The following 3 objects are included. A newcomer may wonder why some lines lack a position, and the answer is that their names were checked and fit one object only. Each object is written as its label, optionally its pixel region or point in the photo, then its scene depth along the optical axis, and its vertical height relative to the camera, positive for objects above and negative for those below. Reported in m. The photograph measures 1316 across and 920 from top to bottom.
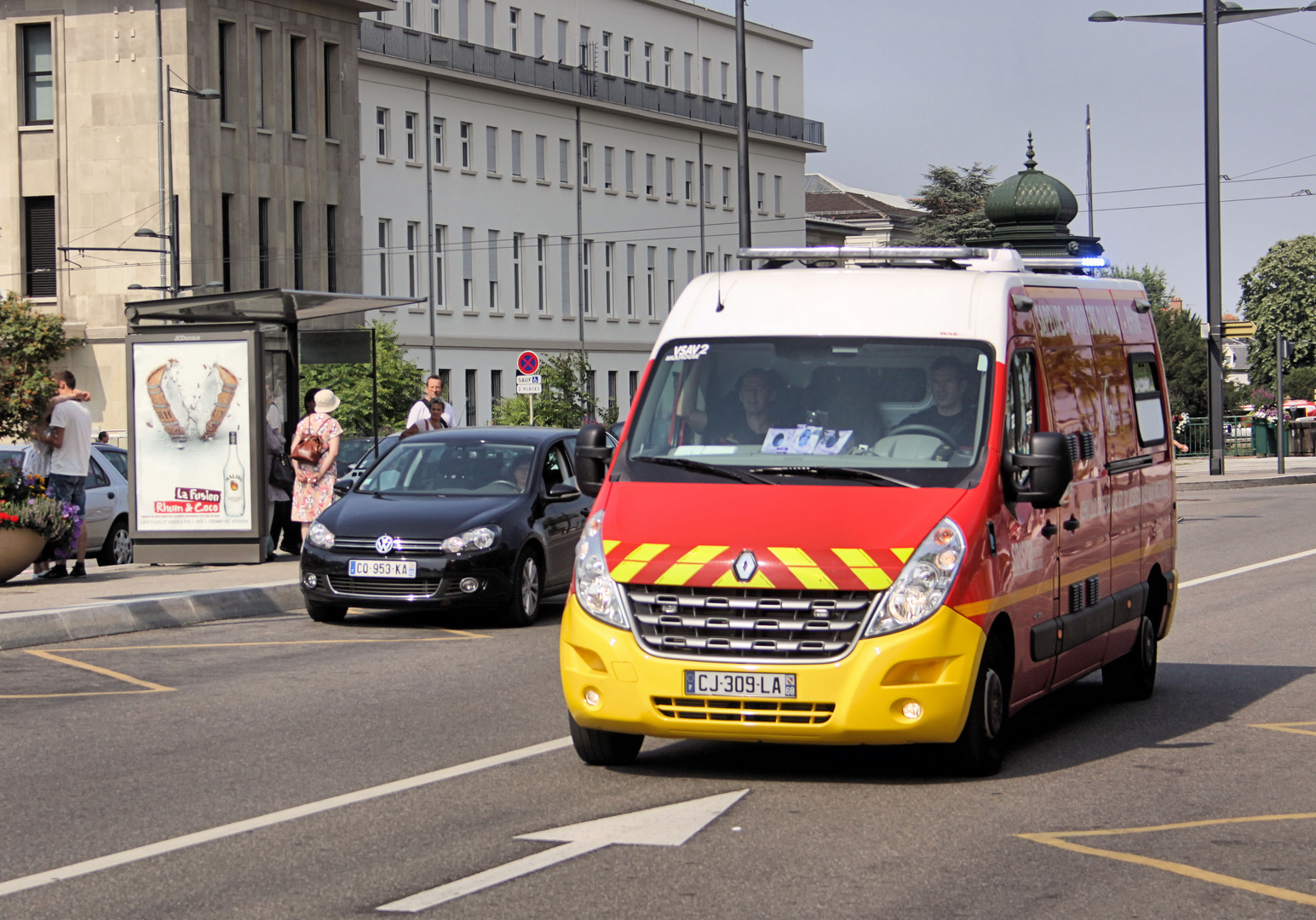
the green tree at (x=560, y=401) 58.47 +0.36
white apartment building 73.00 +9.68
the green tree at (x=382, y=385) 57.75 +0.88
